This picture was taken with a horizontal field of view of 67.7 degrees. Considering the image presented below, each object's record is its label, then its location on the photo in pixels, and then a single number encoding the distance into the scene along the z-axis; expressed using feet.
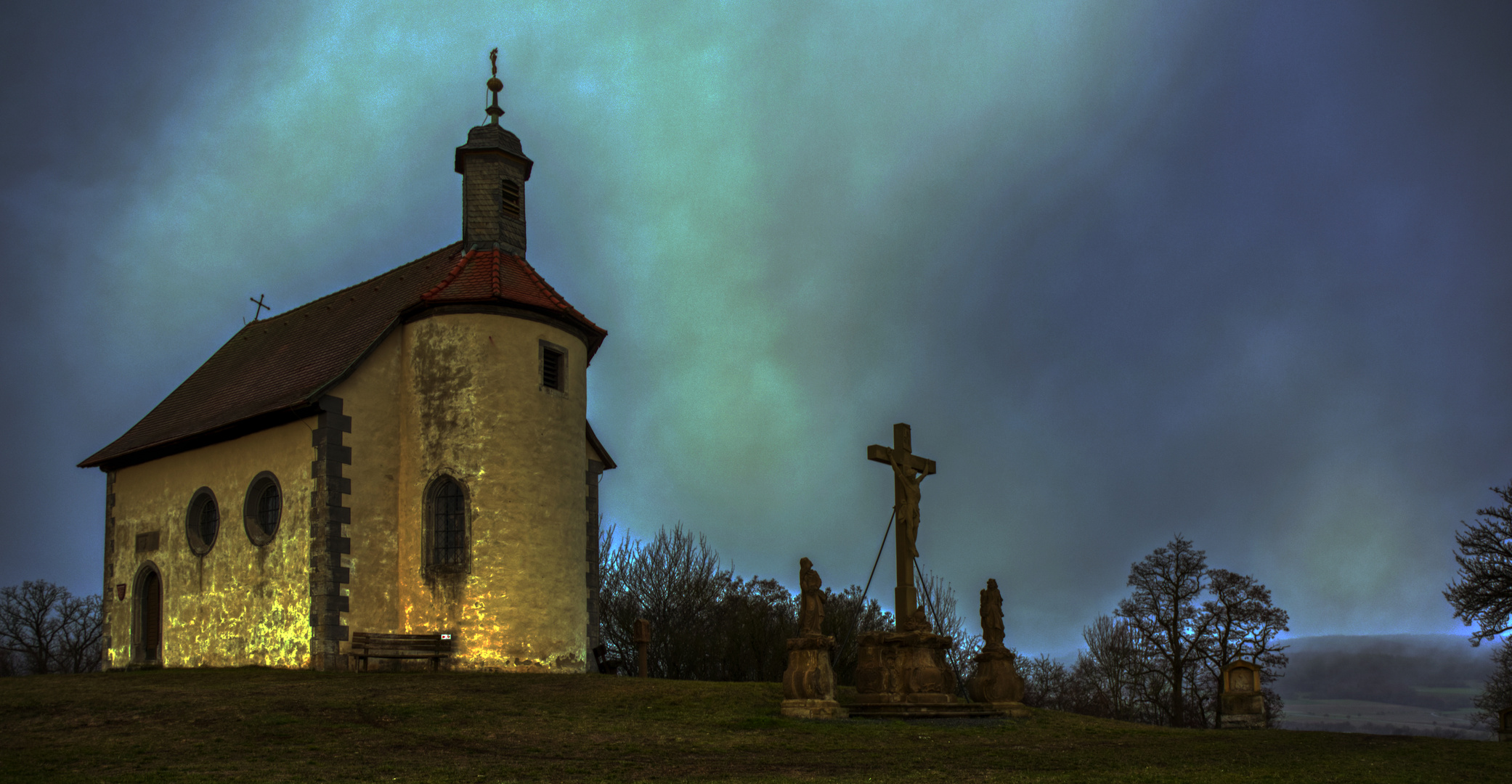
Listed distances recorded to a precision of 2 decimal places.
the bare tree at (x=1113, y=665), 123.02
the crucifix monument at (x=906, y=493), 54.24
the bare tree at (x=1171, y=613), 105.29
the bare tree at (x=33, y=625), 157.48
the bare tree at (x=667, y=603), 106.32
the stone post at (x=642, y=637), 71.72
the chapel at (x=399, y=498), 65.57
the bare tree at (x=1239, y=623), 104.12
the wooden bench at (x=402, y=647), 62.49
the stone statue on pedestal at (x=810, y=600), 49.26
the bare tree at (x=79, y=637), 157.08
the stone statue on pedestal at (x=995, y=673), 54.03
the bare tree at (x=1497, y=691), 106.52
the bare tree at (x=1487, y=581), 85.30
